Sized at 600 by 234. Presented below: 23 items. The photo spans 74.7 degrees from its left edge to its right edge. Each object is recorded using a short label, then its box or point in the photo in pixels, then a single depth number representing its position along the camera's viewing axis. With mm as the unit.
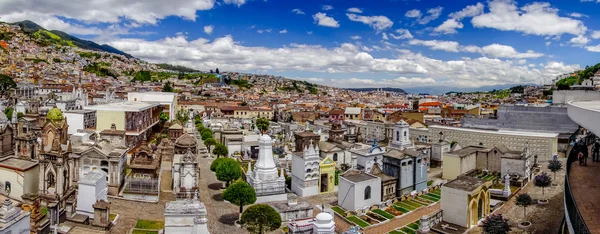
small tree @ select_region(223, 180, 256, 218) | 22125
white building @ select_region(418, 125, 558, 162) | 38719
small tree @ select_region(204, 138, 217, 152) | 41694
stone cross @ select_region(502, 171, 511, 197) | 26344
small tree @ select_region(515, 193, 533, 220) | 21641
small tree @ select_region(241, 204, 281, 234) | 18406
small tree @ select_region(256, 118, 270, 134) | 58000
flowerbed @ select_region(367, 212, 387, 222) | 23048
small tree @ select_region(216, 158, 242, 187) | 27375
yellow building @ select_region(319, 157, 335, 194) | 28484
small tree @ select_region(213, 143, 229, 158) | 36062
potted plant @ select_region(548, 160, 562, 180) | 29702
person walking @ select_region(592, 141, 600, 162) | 17770
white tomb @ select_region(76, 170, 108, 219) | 20719
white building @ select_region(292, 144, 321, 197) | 27625
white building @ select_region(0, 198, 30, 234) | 13539
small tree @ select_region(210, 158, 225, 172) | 28859
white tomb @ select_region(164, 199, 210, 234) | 17438
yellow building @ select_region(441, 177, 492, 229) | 20656
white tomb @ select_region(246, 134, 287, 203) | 25844
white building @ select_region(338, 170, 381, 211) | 24109
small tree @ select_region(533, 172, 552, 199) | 25688
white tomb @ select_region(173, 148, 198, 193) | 26234
